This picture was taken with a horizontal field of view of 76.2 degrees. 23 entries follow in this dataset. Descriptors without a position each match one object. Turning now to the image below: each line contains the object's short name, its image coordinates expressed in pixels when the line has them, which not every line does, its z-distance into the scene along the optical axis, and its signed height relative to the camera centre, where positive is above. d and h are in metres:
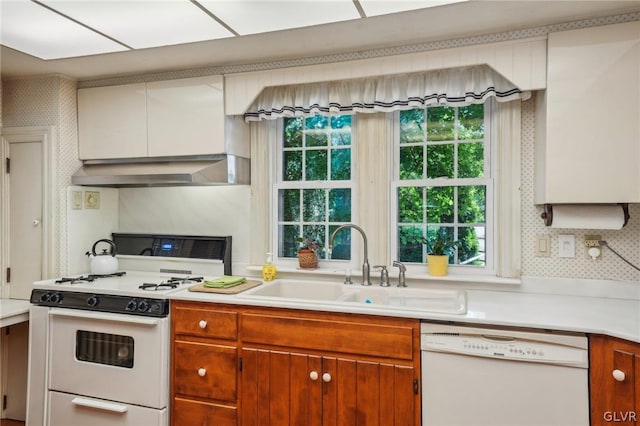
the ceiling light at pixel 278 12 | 1.89 +0.98
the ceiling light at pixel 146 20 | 1.92 +0.99
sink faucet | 2.46 -0.30
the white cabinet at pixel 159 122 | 2.66 +0.63
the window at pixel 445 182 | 2.49 +0.21
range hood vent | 2.59 +0.29
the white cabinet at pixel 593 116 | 1.92 +0.48
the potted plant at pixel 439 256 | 2.44 -0.24
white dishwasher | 1.70 -0.70
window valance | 2.33 +0.76
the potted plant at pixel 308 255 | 2.71 -0.26
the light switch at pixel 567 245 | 2.25 -0.16
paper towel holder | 2.03 +0.01
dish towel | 2.37 -0.40
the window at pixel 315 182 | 2.76 +0.23
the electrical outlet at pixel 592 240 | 2.19 -0.13
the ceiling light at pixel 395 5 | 1.88 +0.98
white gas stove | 2.26 -0.80
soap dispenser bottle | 2.66 -0.36
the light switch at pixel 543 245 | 2.29 -0.16
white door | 2.82 -0.02
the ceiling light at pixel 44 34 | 1.98 +0.98
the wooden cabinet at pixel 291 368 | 1.92 -0.77
